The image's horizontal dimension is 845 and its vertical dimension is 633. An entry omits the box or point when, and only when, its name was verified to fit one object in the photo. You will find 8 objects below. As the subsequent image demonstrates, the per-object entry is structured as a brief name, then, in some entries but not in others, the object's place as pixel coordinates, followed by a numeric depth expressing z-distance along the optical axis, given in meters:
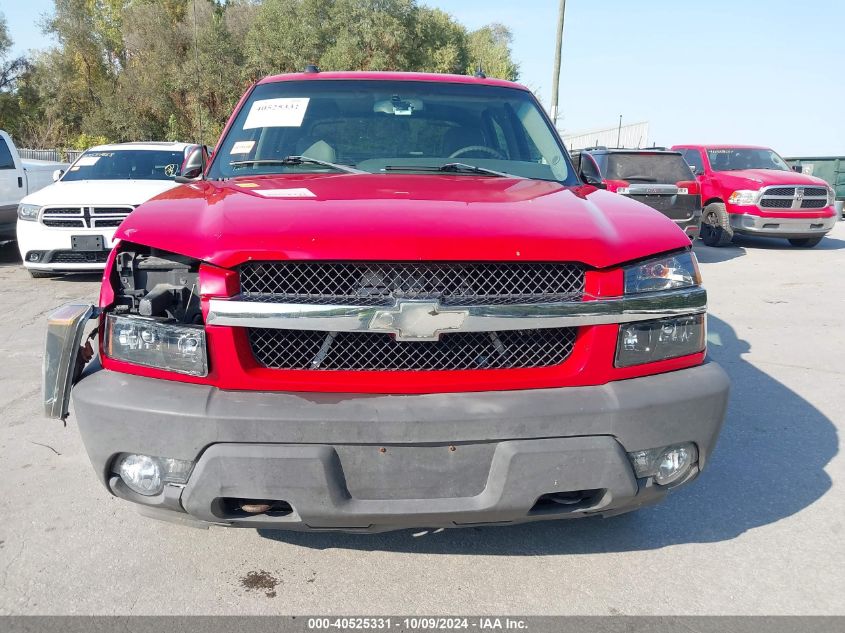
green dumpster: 19.41
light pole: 20.95
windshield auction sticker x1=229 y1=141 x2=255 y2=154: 3.57
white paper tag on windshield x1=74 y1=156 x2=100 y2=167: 9.73
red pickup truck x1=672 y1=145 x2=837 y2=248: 12.48
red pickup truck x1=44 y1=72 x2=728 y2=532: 2.21
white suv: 8.23
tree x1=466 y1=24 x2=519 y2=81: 39.59
